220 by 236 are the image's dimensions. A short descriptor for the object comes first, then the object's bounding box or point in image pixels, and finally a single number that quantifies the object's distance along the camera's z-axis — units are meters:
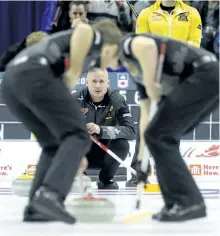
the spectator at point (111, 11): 16.20
